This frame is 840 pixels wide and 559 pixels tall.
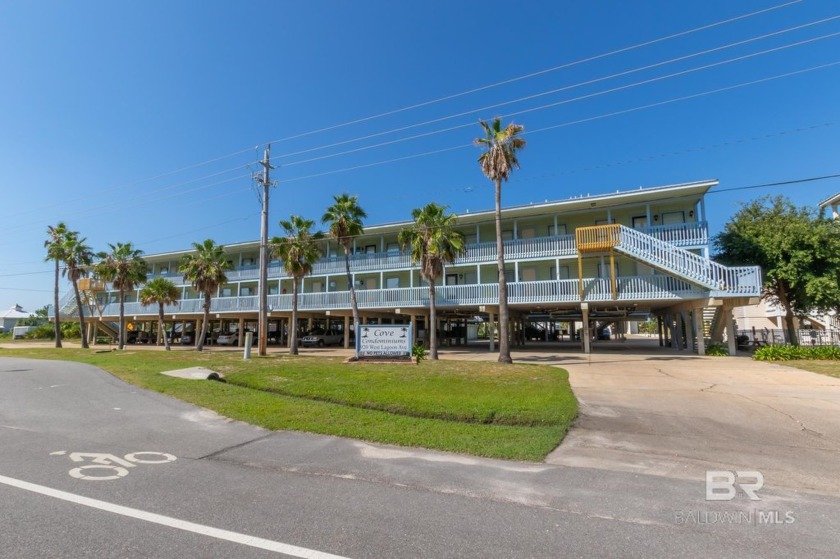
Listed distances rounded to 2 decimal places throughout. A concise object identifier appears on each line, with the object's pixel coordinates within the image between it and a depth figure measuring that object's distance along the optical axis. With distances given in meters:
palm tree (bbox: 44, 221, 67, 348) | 36.62
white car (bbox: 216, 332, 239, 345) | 40.38
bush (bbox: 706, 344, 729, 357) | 21.84
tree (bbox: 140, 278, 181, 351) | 33.28
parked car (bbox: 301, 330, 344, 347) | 36.38
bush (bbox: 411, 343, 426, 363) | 18.67
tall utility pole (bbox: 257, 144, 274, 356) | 21.98
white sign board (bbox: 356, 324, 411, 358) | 18.31
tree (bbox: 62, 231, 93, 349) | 36.88
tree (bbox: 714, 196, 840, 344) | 21.27
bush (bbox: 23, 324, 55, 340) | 55.97
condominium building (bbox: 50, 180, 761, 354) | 21.20
